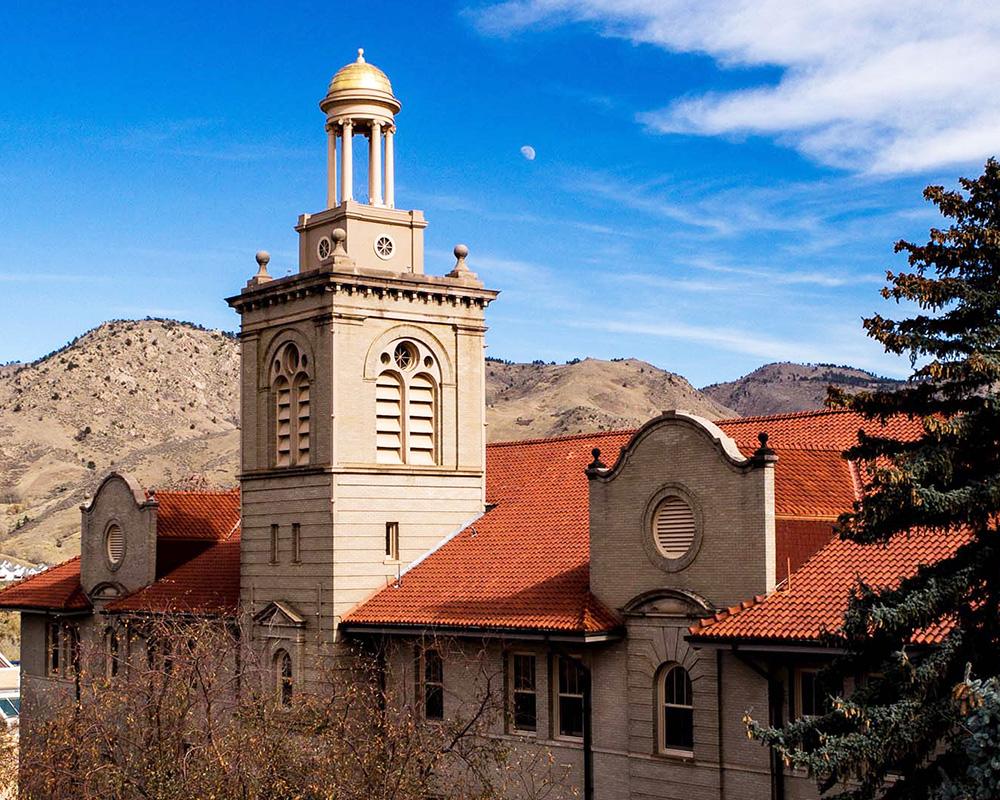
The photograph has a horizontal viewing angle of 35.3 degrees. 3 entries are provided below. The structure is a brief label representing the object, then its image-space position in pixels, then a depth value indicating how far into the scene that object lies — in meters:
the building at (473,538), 28.06
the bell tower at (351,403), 36.12
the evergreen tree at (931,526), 19.27
